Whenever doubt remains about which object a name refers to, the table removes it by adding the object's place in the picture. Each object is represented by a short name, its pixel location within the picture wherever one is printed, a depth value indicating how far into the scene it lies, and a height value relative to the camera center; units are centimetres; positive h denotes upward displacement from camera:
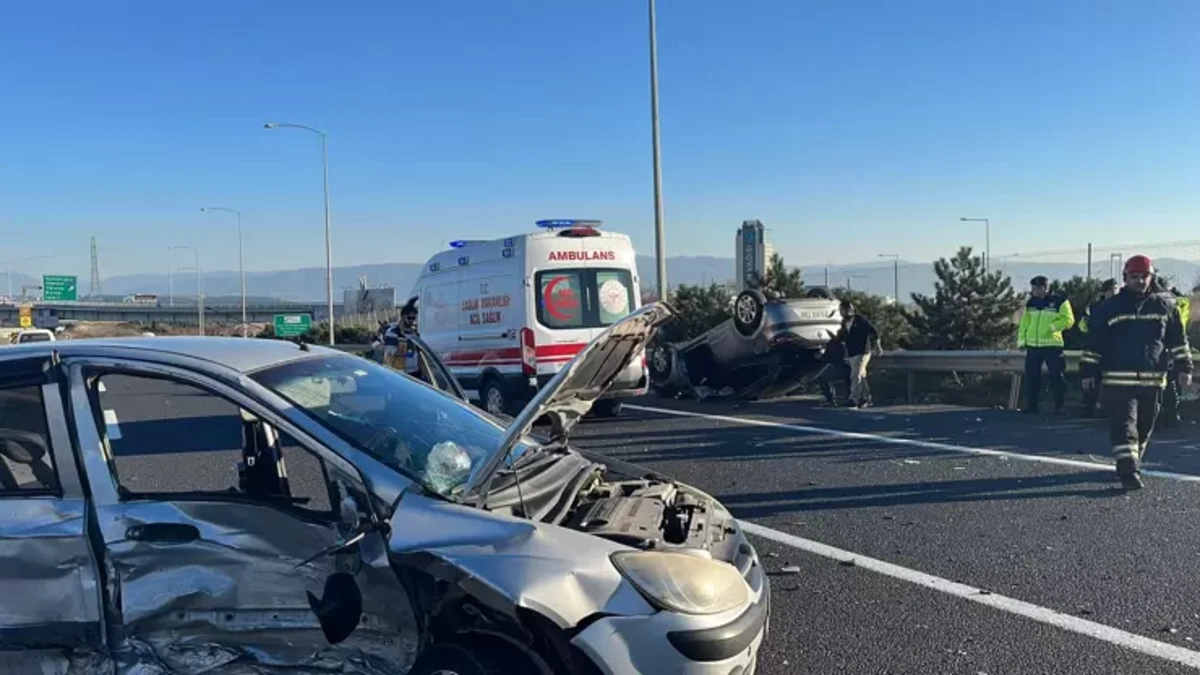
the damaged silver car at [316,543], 287 -82
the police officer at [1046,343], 1157 -71
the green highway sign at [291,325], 4425 -122
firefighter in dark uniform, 707 -55
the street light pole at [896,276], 3408 +44
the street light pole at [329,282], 3856 +69
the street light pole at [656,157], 1920 +276
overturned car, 1314 -88
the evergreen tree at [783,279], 2180 +26
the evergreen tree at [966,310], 2172 -57
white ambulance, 1183 -12
